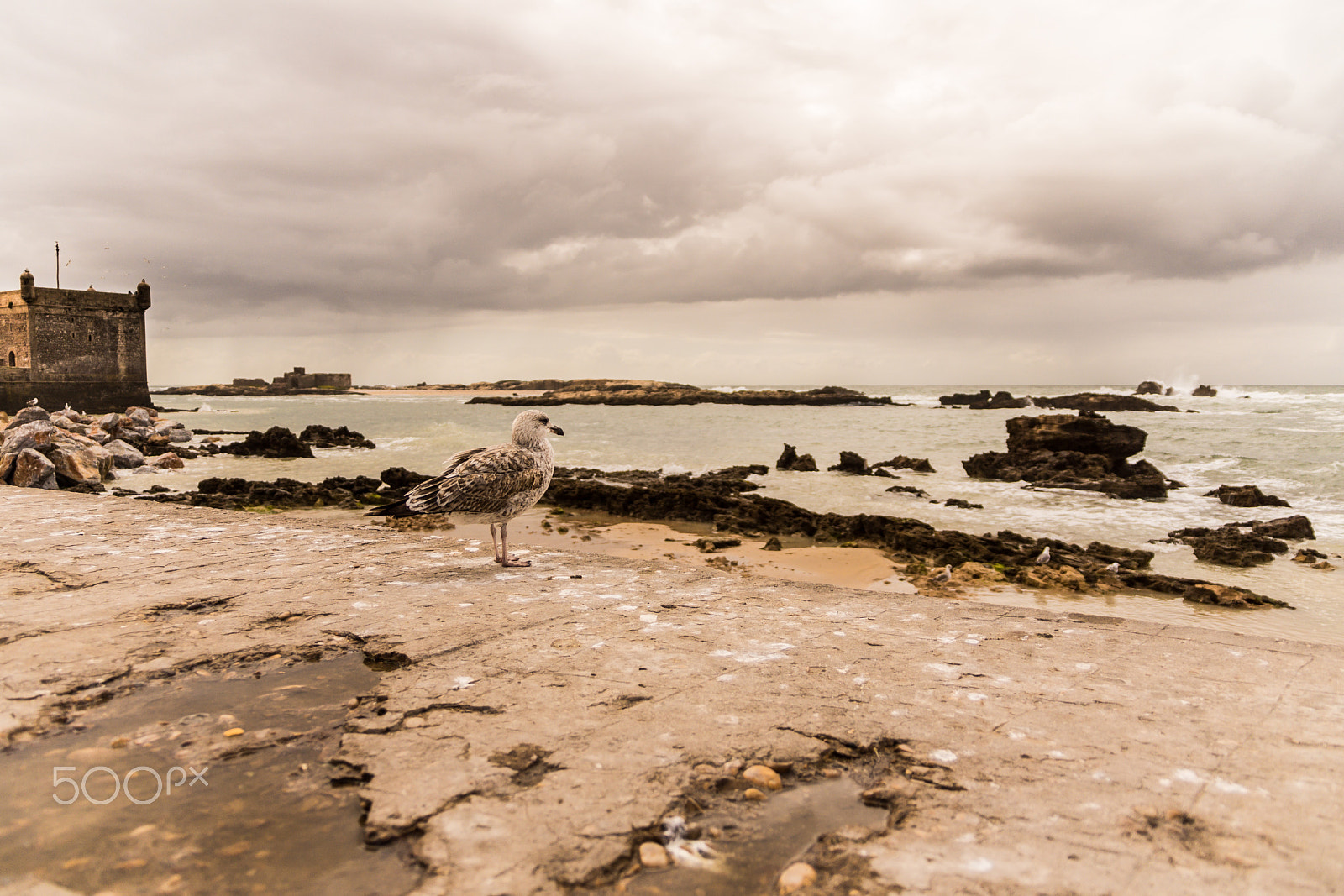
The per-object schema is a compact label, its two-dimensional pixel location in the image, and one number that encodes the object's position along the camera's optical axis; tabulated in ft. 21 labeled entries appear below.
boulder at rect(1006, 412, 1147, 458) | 59.82
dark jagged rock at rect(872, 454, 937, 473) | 66.39
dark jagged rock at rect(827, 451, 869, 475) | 62.90
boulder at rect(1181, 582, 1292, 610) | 22.00
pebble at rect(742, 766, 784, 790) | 7.58
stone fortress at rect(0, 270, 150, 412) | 120.26
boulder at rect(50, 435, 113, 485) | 36.24
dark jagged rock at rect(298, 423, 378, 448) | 83.35
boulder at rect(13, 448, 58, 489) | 33.22
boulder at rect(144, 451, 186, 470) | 56.75
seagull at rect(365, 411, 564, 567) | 17.93
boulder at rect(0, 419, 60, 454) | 35.17
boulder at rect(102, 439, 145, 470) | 54.08
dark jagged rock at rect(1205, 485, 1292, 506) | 46.24
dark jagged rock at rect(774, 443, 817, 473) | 65.05
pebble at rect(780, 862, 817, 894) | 5.90
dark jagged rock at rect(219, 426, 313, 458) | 70.90
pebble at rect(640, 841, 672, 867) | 6.22
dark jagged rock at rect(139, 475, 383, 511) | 37.29
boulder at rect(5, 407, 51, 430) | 44.19
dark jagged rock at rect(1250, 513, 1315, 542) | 34.76
